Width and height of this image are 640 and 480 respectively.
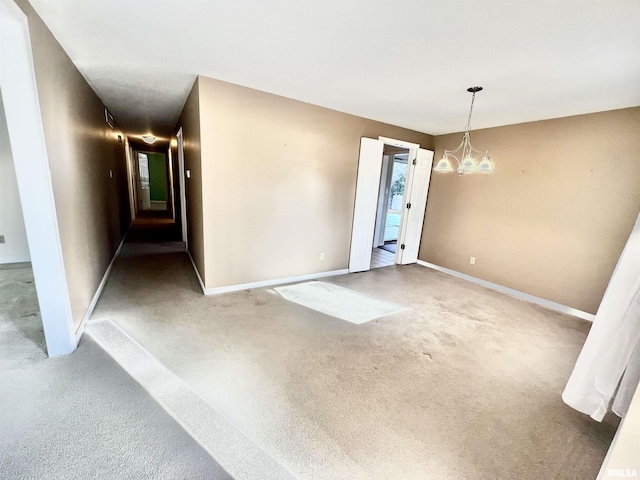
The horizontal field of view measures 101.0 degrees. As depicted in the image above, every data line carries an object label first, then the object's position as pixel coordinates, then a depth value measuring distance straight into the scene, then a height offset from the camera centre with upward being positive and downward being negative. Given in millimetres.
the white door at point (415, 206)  4695 -254
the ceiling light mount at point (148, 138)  6862 +884
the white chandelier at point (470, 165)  2678 +311
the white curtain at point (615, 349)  1484 -828
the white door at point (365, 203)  4035 -233
